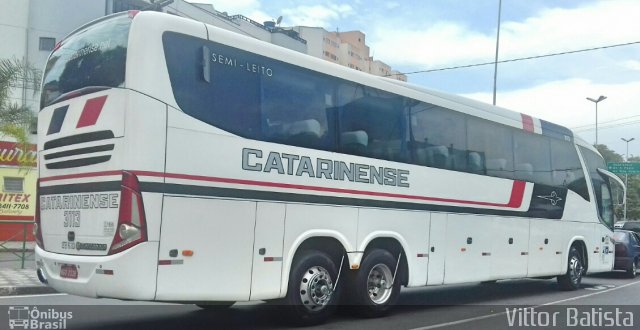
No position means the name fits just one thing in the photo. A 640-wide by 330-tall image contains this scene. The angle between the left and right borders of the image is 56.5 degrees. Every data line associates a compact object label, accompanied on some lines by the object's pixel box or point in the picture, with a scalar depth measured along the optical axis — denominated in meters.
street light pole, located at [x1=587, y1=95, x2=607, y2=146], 46.81
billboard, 22.47
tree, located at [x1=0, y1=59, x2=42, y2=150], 15.51
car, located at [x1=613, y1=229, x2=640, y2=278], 18.06
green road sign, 40.34
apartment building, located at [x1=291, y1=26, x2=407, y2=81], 90.88
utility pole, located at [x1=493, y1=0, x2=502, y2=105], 26.98
